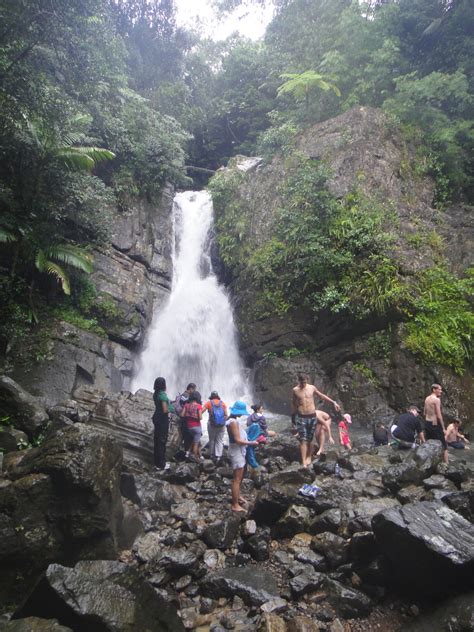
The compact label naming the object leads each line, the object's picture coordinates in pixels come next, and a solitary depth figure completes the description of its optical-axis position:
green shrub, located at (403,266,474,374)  11.38
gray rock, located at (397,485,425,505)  5.48
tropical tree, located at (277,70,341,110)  18.78
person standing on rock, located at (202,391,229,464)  8.38
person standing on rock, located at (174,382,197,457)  8.55
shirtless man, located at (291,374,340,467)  7.41
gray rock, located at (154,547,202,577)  4.45
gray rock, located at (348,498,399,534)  4.68
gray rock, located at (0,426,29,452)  6.36
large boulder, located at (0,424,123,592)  4.15
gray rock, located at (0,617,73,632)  2.97
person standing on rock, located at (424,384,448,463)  8.44
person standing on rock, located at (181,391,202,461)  8.41
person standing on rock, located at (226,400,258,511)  6.07
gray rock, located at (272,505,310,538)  5.04
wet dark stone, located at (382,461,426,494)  5.91
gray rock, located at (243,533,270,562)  4.76
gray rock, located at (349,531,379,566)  4.26
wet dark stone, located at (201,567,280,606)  4.03
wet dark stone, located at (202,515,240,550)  5.00
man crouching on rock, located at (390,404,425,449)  8.55
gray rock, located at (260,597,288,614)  3.83
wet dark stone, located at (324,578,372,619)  3.81
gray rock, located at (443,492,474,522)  4.69
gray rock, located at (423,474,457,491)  5.72
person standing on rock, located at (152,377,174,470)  7.59
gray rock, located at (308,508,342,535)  4.84
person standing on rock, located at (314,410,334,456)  8.25
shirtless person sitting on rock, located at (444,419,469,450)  9.23
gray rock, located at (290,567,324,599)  4.04
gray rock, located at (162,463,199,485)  7.07
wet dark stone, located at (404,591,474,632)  3.28
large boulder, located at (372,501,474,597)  3.50
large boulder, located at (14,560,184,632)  3.20
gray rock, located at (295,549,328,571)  4.41
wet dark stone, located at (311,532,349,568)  4.39
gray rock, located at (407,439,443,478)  6.34
